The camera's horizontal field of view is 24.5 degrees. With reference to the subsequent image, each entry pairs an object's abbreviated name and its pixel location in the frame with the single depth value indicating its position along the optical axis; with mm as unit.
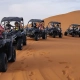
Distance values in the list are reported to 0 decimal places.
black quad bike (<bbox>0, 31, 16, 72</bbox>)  5077
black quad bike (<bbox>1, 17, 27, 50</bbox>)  9245
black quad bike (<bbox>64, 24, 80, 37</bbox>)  19694
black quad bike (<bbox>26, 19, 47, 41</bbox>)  13897
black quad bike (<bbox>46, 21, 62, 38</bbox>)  17598
